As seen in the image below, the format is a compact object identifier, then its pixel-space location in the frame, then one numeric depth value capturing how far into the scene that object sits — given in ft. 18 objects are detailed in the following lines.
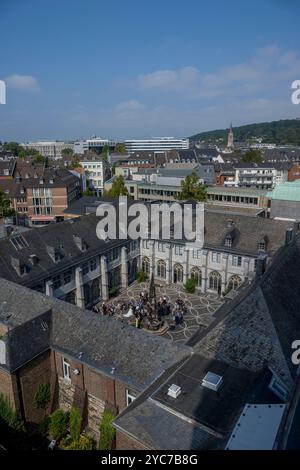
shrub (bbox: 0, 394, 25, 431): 75.66
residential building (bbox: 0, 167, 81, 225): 257.55
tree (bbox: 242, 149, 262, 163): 439.63
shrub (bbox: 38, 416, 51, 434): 79.82
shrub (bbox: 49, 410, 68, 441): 77.77
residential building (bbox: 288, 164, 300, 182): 348.59
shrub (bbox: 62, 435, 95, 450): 71.67
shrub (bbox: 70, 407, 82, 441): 75.46
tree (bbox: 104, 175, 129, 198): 264.93
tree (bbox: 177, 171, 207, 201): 218.18
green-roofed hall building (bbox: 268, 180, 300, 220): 175.99
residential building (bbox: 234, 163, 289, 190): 336.90
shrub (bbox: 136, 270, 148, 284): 163.84
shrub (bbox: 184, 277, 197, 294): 152.15
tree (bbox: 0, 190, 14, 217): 205.32
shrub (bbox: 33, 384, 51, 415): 81.35
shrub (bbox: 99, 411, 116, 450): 68.39
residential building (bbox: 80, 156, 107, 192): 379.76
